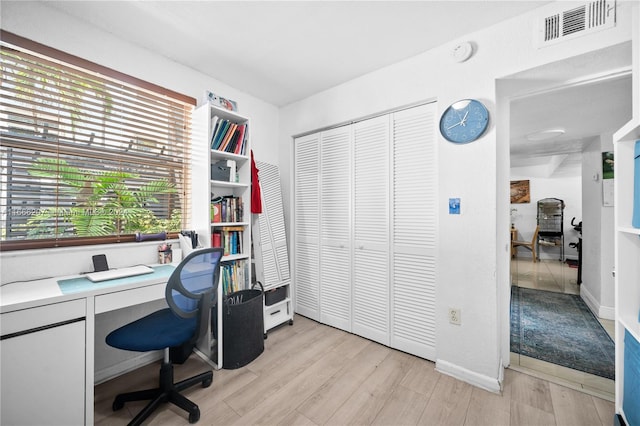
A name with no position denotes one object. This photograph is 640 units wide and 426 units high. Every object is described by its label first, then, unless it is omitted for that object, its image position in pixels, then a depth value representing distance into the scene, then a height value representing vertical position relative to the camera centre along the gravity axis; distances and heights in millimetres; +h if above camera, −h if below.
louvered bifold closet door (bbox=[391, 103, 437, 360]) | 2221 -145
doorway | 1825 +962
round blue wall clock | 1897 +703
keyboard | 1655 -407
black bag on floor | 2131 -997
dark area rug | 2186 -1198
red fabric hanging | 2643 +207
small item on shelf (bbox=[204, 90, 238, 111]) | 2316 +1025
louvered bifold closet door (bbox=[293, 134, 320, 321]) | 3016 -149
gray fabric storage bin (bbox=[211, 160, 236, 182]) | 2336 +388
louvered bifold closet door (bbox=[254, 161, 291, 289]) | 2752 -226
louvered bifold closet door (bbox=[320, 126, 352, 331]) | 2750 -151
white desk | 1179 -657
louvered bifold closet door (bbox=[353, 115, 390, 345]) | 2479 -149
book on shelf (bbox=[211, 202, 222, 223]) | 2338 +12
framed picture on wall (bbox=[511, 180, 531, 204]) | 7266 +639
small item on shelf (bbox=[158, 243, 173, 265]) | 2162 -338
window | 1642 +440
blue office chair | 1519 -713
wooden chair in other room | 6382 -721
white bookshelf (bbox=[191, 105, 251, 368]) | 2215 +250
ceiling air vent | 1510 +1173
